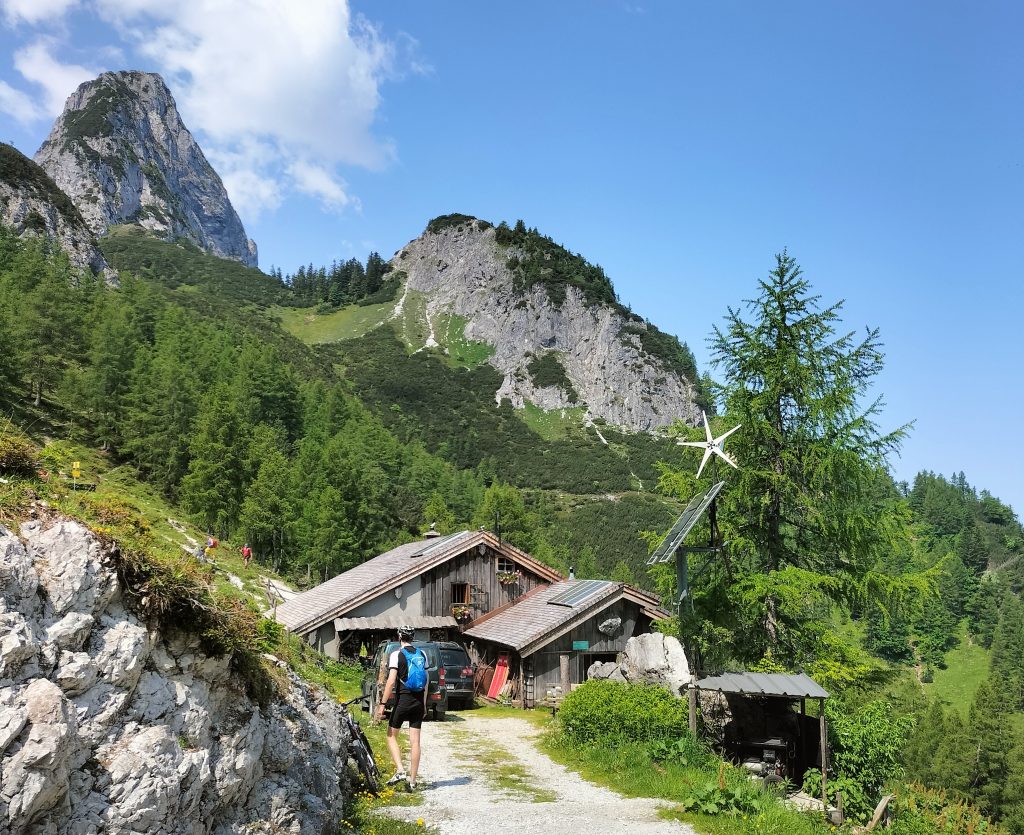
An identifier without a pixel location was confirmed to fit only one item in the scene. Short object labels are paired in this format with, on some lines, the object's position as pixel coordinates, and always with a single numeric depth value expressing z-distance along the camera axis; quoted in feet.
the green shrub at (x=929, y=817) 42.57
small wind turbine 53.36
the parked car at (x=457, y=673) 75.20
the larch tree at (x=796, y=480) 53.88
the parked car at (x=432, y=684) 59.62
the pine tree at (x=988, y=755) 161.58
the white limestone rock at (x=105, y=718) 15.26
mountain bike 33.22
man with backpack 32.68
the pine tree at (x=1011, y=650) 324.39
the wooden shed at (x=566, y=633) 86.33
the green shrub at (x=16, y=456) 21.48
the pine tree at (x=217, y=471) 145.89
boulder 58.51
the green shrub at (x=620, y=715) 45.55
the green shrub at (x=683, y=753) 41.42
